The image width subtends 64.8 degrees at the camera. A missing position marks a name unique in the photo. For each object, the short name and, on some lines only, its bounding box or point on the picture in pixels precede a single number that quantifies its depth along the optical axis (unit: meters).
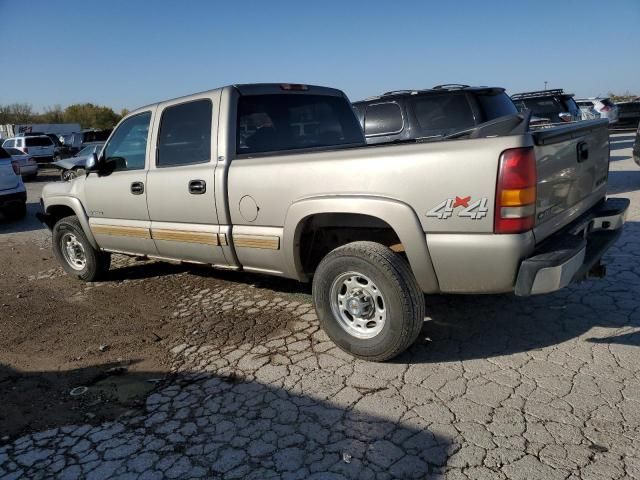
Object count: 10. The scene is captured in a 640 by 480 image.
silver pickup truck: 2.87
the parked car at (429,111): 7.05
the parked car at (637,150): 8.74
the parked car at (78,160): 16.10
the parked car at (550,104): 13.21
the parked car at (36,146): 24.77
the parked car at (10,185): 10.16
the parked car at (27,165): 20.06
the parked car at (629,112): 21.91
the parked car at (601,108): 20.79
